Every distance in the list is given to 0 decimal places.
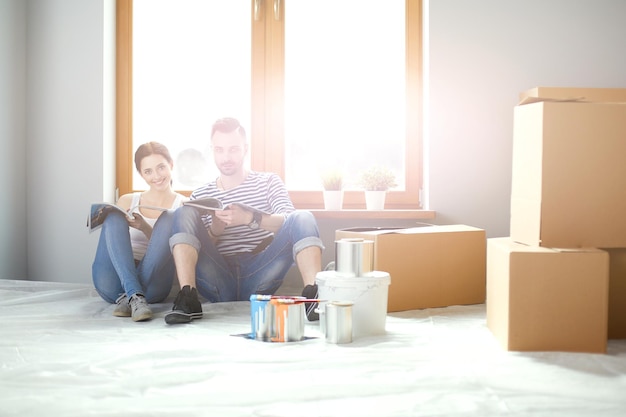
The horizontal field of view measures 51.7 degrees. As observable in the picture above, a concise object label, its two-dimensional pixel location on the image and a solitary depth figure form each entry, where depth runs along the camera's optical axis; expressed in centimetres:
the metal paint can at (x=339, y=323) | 177
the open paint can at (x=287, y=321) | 181
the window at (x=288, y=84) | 299
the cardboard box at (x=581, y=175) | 173
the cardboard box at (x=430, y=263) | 231
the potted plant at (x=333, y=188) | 280
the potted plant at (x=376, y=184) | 279
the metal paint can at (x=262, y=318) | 182
